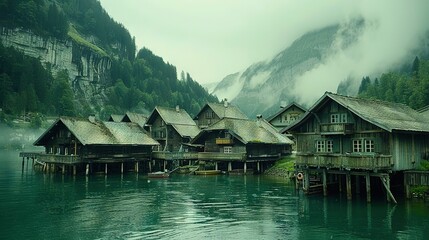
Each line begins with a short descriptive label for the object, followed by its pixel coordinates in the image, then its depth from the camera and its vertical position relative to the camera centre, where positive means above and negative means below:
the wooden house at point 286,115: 77.12 +7.88
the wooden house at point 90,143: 58.28 +1.71
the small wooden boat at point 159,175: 56.28 -2.96
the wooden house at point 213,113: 83.50 +8.87
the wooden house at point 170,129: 76.25 +5.00
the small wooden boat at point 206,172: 61.50 -2.75
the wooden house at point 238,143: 62.97 +1.89
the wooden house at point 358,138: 33.03 +1.58
